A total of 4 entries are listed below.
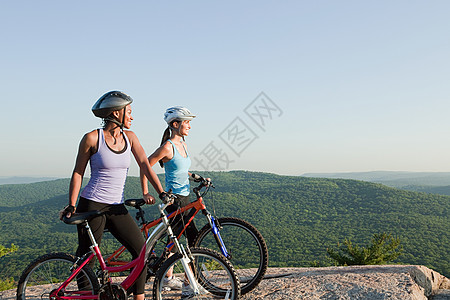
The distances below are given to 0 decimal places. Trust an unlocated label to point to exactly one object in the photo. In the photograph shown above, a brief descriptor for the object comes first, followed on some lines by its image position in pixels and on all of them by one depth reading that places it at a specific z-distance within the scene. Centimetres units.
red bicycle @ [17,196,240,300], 331
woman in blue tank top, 423
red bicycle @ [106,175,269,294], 399
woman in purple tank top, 332
